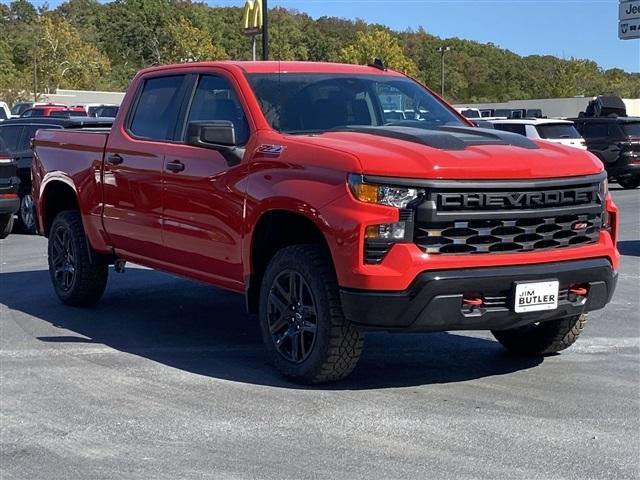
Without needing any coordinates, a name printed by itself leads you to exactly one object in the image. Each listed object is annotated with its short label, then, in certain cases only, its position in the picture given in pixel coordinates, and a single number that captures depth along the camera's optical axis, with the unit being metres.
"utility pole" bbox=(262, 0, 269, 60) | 23.36
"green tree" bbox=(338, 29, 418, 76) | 71.25
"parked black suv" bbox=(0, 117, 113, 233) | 15.46
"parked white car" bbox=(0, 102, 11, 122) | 30.93
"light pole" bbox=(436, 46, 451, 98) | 73.81
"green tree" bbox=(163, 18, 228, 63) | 68.56
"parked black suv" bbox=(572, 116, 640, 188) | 24.12
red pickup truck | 5.60
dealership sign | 16.27
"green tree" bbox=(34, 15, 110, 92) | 72.06
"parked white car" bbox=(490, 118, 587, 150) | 22.40
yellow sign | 24.98
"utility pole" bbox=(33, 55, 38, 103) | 60.75
